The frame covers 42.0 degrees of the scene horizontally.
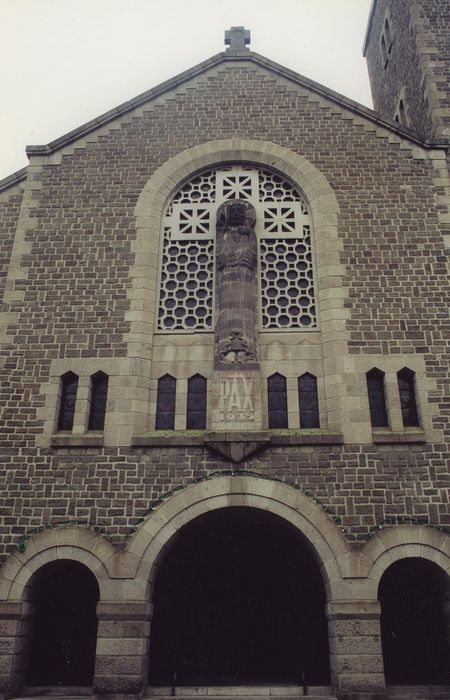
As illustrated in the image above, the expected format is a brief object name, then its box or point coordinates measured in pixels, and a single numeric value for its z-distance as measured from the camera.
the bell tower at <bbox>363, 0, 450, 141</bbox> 16.06
